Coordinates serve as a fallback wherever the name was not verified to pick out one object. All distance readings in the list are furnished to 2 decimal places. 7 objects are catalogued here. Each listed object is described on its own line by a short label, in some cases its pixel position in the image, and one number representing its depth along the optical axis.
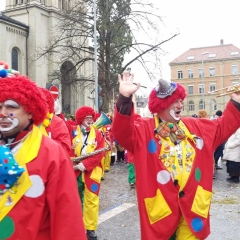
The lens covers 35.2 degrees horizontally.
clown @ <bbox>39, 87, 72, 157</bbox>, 4.27
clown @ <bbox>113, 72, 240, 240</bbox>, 3.16
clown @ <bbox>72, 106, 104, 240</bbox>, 5.29
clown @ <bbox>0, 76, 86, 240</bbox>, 2.13
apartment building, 68.94
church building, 32.91
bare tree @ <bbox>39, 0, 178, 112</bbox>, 22.02
